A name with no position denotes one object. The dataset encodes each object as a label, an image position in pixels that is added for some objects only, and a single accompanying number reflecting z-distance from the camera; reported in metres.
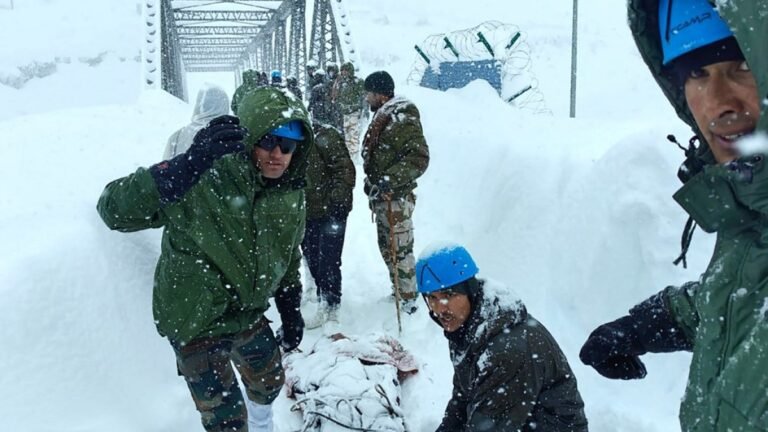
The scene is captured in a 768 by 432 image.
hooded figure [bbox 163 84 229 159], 3.54
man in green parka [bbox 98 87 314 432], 2.21
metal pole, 7.72
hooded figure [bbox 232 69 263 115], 3.06
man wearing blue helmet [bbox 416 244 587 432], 2.04
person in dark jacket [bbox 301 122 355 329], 4.78
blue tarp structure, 12.81
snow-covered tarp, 3.20
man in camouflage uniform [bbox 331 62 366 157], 10.83
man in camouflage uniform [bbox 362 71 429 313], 4.71
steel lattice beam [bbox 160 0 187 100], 16.66
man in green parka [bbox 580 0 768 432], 0.82
